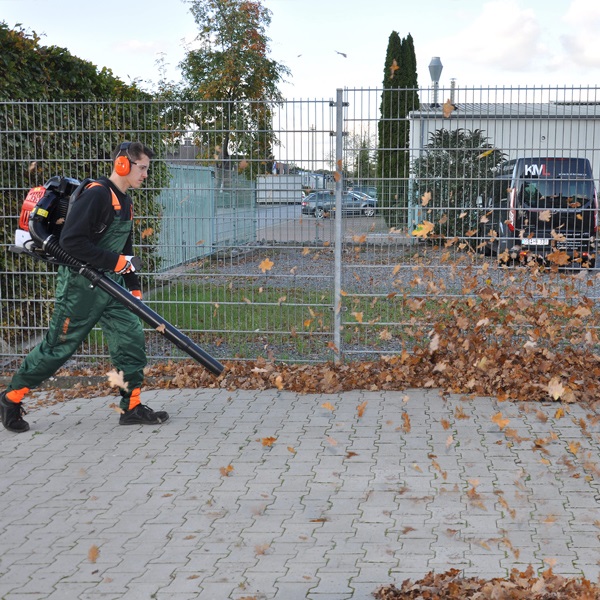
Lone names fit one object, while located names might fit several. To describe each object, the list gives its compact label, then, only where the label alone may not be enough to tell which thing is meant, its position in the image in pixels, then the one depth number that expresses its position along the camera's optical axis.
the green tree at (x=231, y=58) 27.94
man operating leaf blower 6.29
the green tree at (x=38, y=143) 8.48
